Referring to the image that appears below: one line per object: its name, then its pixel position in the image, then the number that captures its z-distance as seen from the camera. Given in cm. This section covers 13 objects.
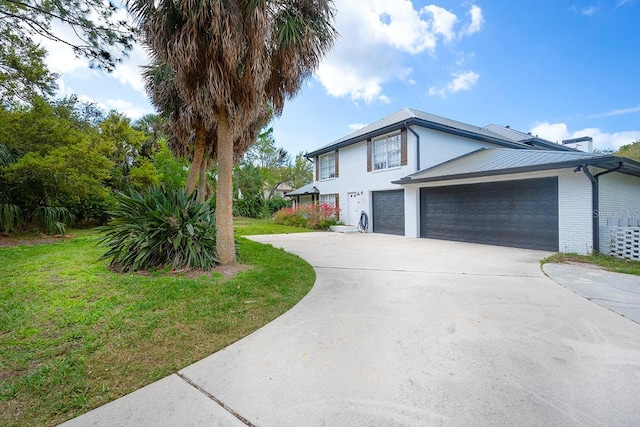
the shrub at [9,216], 1062
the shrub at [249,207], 2986
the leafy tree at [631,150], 2868
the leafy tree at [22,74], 921
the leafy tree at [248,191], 3004
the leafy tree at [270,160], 3369
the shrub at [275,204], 3054
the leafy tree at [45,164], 985
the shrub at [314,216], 1723
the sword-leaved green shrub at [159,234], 561
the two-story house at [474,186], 822
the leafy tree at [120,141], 1463
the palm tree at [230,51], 487
